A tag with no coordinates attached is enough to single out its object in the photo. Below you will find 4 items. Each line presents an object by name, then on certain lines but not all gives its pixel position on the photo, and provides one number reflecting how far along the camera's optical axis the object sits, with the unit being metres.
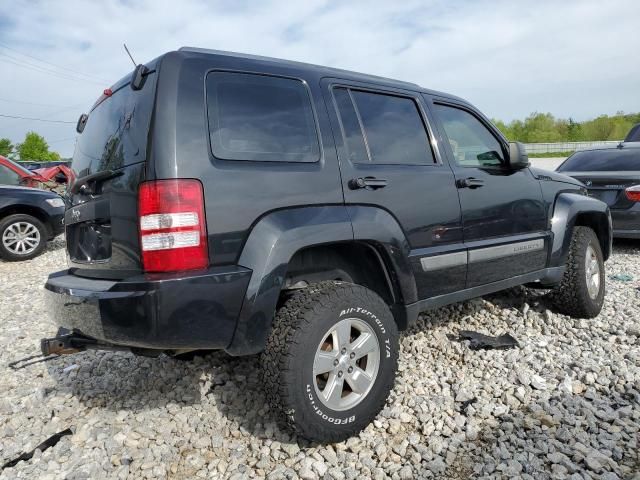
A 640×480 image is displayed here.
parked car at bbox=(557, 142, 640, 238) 6.77
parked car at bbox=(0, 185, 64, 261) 7.80
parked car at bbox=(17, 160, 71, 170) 19.88
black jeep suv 2.19
